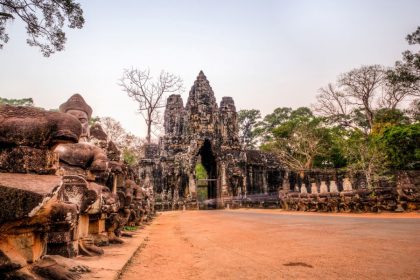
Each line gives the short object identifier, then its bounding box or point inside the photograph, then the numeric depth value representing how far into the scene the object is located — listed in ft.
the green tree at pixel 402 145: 74.28
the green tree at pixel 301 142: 110.93
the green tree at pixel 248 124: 180.14
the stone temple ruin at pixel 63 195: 6.41
